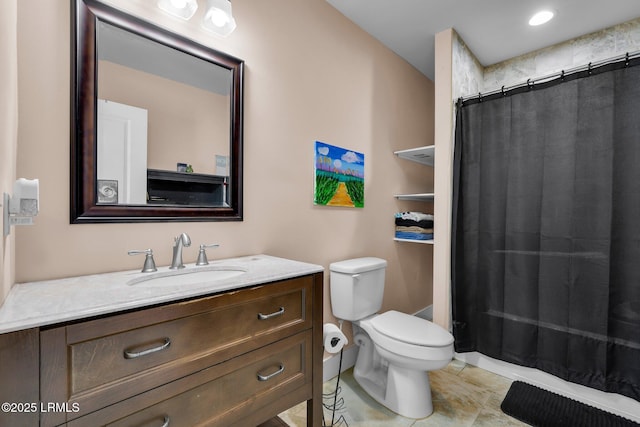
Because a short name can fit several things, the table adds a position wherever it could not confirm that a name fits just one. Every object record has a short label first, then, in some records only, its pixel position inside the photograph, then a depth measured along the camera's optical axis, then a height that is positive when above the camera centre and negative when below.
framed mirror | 1.13 +0.38
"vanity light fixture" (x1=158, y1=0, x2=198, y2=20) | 1.27 +0.88
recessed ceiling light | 2.06 +1.39
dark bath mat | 1.60 -1.13
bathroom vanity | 0.69 -0.41
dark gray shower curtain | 1.68 -0.11
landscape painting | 1.95 +0.24
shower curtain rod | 1.66 +0.86
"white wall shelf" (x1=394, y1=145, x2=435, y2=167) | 2.44 +0.50
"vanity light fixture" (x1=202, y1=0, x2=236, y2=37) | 1.36 +0.89
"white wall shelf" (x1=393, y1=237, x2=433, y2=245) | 2.39 -0.24
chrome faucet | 1.27 -0.17
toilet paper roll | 1.57 -0.69
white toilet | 1.59 -0.73
